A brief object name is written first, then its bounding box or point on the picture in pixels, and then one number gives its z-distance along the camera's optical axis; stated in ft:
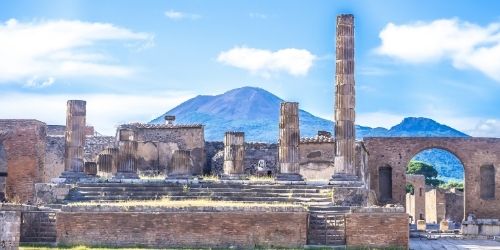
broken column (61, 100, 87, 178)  110.83
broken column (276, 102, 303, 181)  108.27
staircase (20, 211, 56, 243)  86.84
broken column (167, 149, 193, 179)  108.88
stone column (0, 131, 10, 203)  131.85
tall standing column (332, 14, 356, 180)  107.04
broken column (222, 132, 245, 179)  113.80
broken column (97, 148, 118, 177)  114.52
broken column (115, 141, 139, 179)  108.78
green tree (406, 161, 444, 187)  296.85
